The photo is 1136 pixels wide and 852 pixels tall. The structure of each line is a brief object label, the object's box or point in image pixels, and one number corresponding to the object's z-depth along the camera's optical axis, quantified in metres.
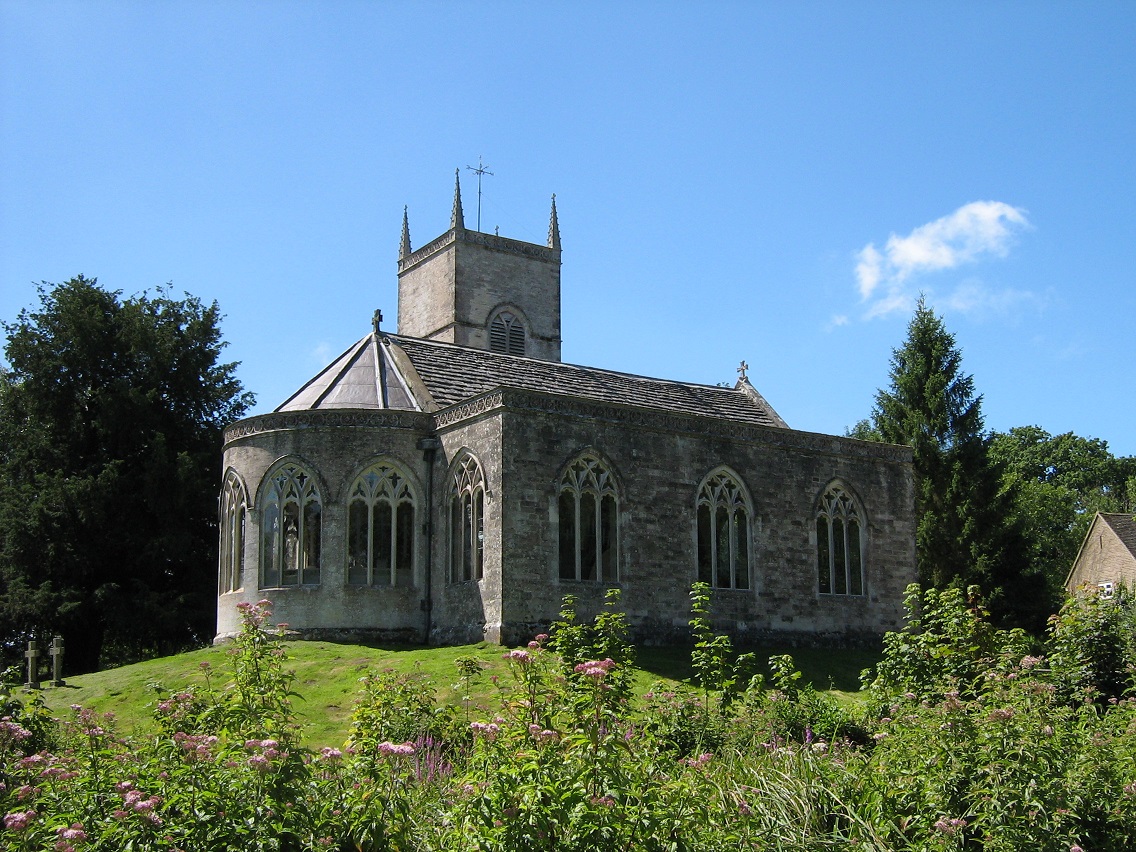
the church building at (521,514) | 27.12
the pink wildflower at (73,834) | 8.24
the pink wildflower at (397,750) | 9.41
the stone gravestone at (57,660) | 26.14
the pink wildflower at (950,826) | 10.31
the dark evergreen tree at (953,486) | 39.12
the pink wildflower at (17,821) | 8.34
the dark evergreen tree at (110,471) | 37.12
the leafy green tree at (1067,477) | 65.38
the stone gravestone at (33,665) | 25.55
